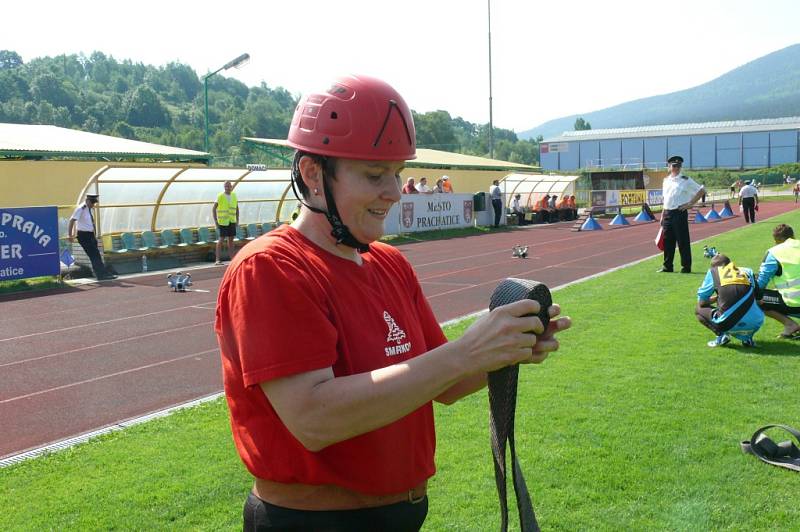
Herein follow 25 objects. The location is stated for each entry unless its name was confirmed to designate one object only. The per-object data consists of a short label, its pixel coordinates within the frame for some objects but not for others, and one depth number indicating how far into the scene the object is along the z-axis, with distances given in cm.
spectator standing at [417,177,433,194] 2915
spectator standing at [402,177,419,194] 2861
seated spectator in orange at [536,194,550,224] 3644
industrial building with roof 10656
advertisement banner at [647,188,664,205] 4487
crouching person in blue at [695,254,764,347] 800
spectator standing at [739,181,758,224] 3070
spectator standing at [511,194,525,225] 3488
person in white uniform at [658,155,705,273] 1392
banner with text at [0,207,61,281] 1518
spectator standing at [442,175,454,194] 3022
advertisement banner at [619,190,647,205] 4284
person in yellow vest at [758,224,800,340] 851
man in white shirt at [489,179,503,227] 3247
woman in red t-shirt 166
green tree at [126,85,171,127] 13888
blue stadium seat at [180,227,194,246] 2061
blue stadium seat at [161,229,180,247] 2016
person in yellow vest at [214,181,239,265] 1891
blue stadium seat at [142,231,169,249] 1955
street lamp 3052
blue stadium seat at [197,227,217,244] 2103
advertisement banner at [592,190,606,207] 4069
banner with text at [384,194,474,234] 2688
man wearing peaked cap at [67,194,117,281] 1661
